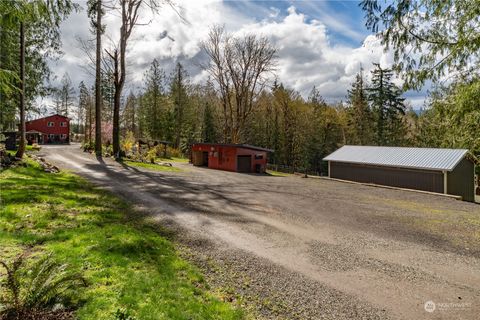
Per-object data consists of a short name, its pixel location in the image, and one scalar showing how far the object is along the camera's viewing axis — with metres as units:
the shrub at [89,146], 25.80
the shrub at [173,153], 39.01
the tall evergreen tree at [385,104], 39.53
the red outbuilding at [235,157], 26.58
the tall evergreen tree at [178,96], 44.78
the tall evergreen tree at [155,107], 43.66
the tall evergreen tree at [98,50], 20.88
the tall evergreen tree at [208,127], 45.19
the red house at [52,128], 47.19
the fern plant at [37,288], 3.33
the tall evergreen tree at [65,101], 62.69
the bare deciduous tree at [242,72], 30.83
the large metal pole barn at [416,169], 17.45
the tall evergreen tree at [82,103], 58.69
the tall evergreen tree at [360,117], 39.22
